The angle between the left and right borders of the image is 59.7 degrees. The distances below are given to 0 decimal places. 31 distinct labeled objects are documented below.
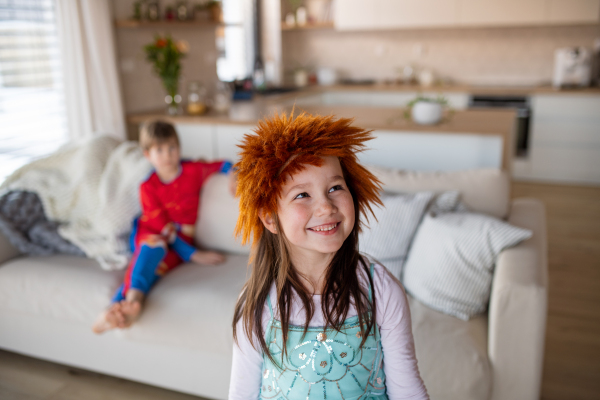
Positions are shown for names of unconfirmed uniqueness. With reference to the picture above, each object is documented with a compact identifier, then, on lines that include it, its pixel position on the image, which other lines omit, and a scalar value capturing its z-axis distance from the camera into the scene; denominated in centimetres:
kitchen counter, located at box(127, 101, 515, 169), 284
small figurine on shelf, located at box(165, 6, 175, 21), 419
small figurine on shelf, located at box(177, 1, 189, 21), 429
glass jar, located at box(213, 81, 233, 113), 401
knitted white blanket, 236
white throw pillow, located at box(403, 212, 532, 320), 175
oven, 495
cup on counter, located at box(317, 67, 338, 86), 599
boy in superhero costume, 203
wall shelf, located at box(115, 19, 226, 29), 374
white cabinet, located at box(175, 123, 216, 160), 361
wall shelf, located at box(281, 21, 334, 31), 584
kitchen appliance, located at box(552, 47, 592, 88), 479
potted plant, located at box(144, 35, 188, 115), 365
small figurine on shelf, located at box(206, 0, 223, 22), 451
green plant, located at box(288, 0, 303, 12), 608
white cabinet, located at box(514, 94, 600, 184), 478
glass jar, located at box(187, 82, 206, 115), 382
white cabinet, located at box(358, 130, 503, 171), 285
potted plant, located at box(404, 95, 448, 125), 297
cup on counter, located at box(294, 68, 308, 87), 601
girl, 100
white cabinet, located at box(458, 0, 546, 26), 493
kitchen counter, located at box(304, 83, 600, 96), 477
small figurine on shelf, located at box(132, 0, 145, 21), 393
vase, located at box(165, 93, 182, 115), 386
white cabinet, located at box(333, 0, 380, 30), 546
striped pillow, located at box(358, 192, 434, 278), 194
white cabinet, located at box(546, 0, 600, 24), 476
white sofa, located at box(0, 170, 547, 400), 155
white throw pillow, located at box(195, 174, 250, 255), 232
